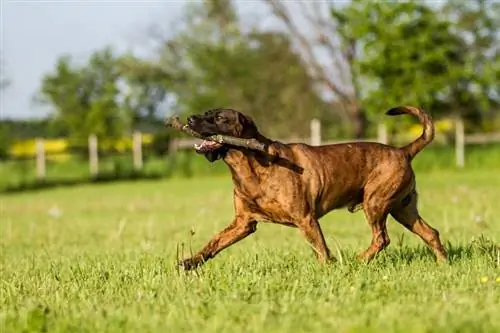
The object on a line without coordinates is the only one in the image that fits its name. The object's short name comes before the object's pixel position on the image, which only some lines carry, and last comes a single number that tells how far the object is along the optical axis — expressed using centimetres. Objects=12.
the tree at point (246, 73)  5978
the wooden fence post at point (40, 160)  4441
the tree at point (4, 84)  4294
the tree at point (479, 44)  4556
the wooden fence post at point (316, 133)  4125
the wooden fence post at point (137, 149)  4675
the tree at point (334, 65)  5259
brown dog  795
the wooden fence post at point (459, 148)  4138
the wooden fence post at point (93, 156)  4559
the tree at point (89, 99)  6406
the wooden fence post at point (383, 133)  4159
